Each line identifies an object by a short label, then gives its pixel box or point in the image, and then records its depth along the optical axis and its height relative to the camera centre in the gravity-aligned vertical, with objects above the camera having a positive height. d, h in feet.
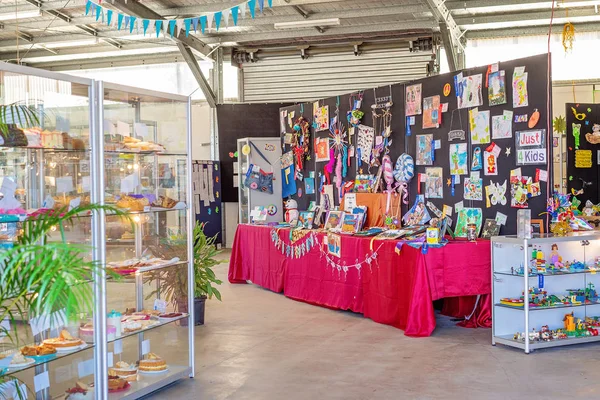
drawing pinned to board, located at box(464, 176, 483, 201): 23.11 -0.03
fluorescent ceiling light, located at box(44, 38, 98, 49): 46.50 +10.02
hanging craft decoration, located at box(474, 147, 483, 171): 23.09 +0.85
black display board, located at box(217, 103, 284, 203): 48.75 +4.64
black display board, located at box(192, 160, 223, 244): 47.52 -0.27
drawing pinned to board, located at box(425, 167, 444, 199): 24.54 +0.16
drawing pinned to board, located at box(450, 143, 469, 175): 23.63 +0.94
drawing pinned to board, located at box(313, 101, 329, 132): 30.66 +3.15
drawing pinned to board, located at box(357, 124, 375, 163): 27.58 +1.85
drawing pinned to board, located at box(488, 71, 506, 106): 22.15 +3.10
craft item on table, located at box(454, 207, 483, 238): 23.13 -1.06
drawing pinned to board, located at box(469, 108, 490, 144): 22.82 +1.99
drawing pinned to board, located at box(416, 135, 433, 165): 24.91 +1.35
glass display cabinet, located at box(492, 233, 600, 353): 19.80 -3.09
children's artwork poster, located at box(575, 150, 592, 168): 33.45 +1.27
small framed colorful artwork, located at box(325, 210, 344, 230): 28.12 -1.23
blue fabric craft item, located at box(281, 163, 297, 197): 33.83 +0.37
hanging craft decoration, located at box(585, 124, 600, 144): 33.12 +2.34
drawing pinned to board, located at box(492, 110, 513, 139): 22.08 +1.92
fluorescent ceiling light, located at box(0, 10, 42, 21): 38.10 +9.75
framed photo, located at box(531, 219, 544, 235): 21.13 -1.19
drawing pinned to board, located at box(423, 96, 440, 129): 24.67 +2.65
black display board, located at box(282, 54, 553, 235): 21.08 +2.06
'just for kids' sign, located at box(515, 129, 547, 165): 21.04 +1.19
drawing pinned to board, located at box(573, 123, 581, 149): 33.12 +2.61
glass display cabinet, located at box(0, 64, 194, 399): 13.33 -0.47
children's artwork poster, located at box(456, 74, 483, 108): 23.12 +3.15
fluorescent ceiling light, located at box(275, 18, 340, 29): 39.78 +9.50
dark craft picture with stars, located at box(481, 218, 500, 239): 22.40 -1.33
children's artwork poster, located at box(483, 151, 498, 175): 22.58 +0.74
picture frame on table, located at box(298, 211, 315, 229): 30.17 -1.27
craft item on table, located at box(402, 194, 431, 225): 24.99 -0.93
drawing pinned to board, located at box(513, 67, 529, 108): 21.53 +2.99
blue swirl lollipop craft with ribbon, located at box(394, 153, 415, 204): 25.58 +0.58
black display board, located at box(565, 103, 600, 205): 33.14 +1.53
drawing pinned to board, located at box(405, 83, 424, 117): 25.46 +3.20
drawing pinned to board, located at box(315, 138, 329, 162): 30.60 +1.74
